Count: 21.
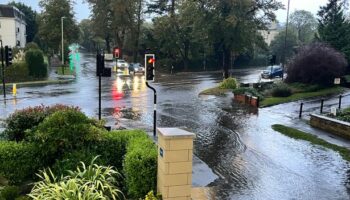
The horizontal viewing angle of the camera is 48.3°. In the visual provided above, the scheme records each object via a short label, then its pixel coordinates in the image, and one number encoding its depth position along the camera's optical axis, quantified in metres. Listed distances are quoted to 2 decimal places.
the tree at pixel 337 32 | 39.88
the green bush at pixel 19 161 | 9.59
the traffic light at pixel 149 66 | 16.19
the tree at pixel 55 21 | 64.25
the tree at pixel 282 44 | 87.44
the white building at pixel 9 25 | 72.88
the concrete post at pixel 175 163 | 8.27
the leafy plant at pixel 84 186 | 7.66
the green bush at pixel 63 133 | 9.56
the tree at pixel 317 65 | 33.25
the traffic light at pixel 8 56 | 31.09
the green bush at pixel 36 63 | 44.32
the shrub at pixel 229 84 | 37.22
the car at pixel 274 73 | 53.40
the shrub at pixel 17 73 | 43.28
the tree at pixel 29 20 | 94.44
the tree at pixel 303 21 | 115.69
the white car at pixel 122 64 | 61.97
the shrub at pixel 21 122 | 10.92
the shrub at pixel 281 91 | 31.39
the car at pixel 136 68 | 56.62
